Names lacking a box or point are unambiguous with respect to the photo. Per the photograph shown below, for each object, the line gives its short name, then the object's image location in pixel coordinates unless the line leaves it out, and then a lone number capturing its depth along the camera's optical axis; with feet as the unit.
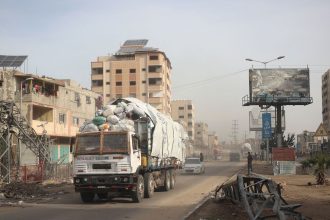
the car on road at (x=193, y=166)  148.25
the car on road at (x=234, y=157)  370.94
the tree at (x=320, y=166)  90.48
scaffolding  99.91
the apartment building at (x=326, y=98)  440.45
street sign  186.29
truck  59.93
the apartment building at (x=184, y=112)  572.10
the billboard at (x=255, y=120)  270.46
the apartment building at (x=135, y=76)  372.38
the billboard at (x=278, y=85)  193.26
